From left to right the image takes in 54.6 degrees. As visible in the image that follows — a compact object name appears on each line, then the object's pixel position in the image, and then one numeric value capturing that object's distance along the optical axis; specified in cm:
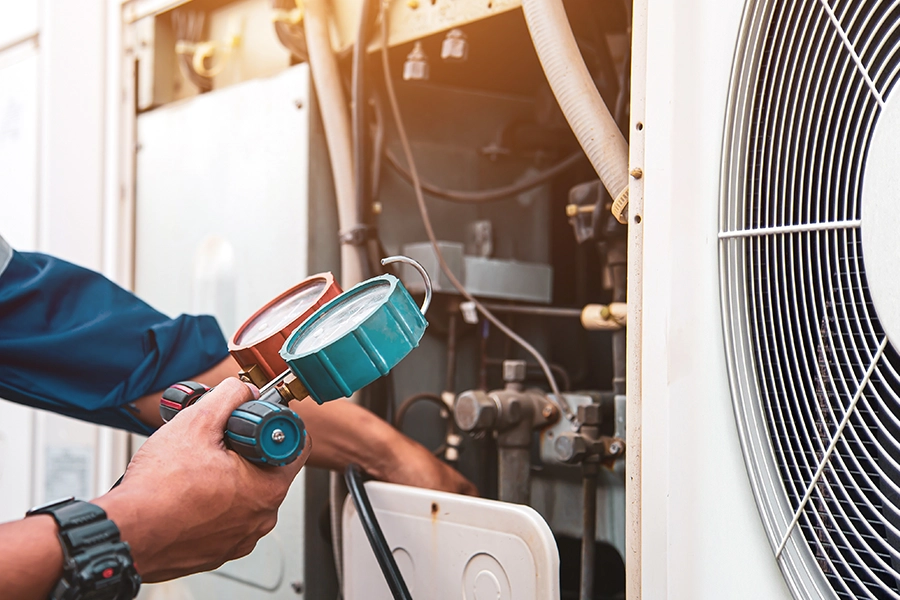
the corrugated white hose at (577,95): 89
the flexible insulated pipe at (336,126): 131
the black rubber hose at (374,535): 98
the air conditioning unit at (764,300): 65
